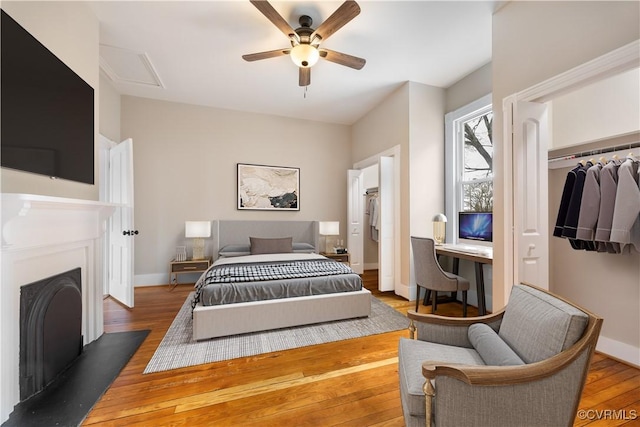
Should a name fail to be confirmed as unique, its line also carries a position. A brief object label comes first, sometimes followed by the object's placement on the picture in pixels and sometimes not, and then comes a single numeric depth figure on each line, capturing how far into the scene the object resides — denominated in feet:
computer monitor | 10.15
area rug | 6.91
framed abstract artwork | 15.46
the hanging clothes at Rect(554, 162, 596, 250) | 6.59
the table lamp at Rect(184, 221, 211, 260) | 13.37
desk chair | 9.07
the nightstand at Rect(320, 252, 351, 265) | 15.83
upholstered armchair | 3.18
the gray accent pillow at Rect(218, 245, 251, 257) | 13.56
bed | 7.88
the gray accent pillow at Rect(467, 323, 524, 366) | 3.69
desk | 8.51
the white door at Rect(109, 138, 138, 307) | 10.11
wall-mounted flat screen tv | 4.66
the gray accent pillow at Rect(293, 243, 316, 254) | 14.69
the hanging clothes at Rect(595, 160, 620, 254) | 6.00
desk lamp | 11.62
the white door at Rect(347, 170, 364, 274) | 16.63
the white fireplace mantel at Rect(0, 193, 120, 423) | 4.68
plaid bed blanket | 8.46
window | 10.95
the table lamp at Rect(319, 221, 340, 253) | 15.70
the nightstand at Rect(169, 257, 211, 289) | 13.21
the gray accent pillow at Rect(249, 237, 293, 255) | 13.65
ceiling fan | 6.59
